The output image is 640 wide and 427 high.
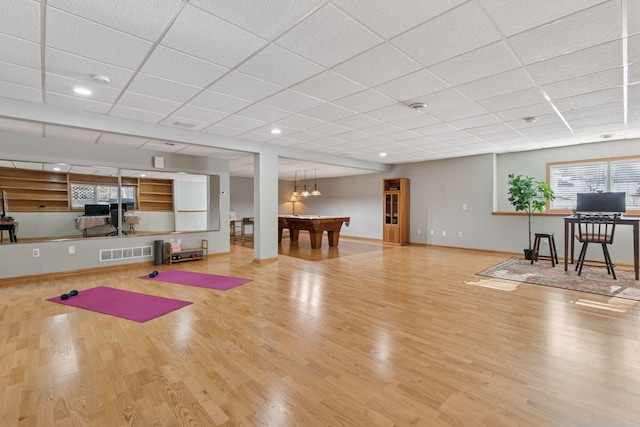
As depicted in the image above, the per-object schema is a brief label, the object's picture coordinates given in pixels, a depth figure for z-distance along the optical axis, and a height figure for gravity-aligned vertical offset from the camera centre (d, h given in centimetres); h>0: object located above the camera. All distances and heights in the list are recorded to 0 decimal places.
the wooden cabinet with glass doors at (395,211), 875 -18
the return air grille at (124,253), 548 -91
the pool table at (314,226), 796 -58
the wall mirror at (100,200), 488 +12
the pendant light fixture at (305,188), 1028 +75
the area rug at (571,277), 404 -117
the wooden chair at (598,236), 477 -53
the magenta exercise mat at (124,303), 322 -118
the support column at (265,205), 601 +2
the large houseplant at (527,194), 609 +22
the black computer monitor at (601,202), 514 +4
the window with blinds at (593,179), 573 +53
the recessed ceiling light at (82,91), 320 +130
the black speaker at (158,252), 597 -94
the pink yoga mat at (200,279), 437 -118
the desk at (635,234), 461 -47
